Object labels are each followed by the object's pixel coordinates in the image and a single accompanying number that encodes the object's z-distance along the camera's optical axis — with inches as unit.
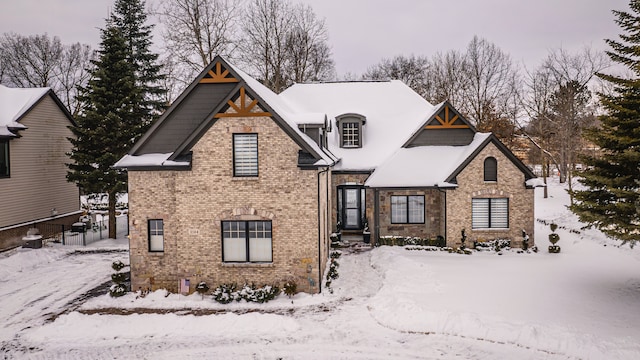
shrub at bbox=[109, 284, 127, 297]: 553.9
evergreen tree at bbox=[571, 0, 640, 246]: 448.5
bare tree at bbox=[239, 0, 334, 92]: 1318.9
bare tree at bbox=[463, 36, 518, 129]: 1546.5
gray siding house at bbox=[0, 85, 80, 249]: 840.9
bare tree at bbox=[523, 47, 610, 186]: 1418.6
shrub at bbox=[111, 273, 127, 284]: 561.0
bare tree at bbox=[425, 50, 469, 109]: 1605.6
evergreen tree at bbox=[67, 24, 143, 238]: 879.7
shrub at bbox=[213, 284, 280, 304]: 529.0
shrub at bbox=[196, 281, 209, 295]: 541.0
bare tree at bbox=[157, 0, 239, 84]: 1132.5
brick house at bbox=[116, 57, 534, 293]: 548.1
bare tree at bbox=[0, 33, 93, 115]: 1617.9
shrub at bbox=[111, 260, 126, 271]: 583.6
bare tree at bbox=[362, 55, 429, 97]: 1836.9
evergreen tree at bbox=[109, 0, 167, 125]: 1109.7
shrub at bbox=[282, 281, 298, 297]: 537.2
